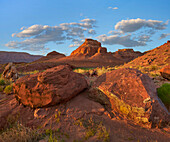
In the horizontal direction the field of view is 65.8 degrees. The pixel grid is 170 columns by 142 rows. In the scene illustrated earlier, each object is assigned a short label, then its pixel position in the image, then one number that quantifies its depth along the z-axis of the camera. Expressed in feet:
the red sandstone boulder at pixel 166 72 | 23.51
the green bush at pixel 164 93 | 14.48
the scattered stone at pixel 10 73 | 32.83
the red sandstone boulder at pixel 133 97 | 11.03
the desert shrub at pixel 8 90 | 21.48
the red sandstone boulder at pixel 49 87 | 13.91
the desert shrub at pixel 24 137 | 9.71
